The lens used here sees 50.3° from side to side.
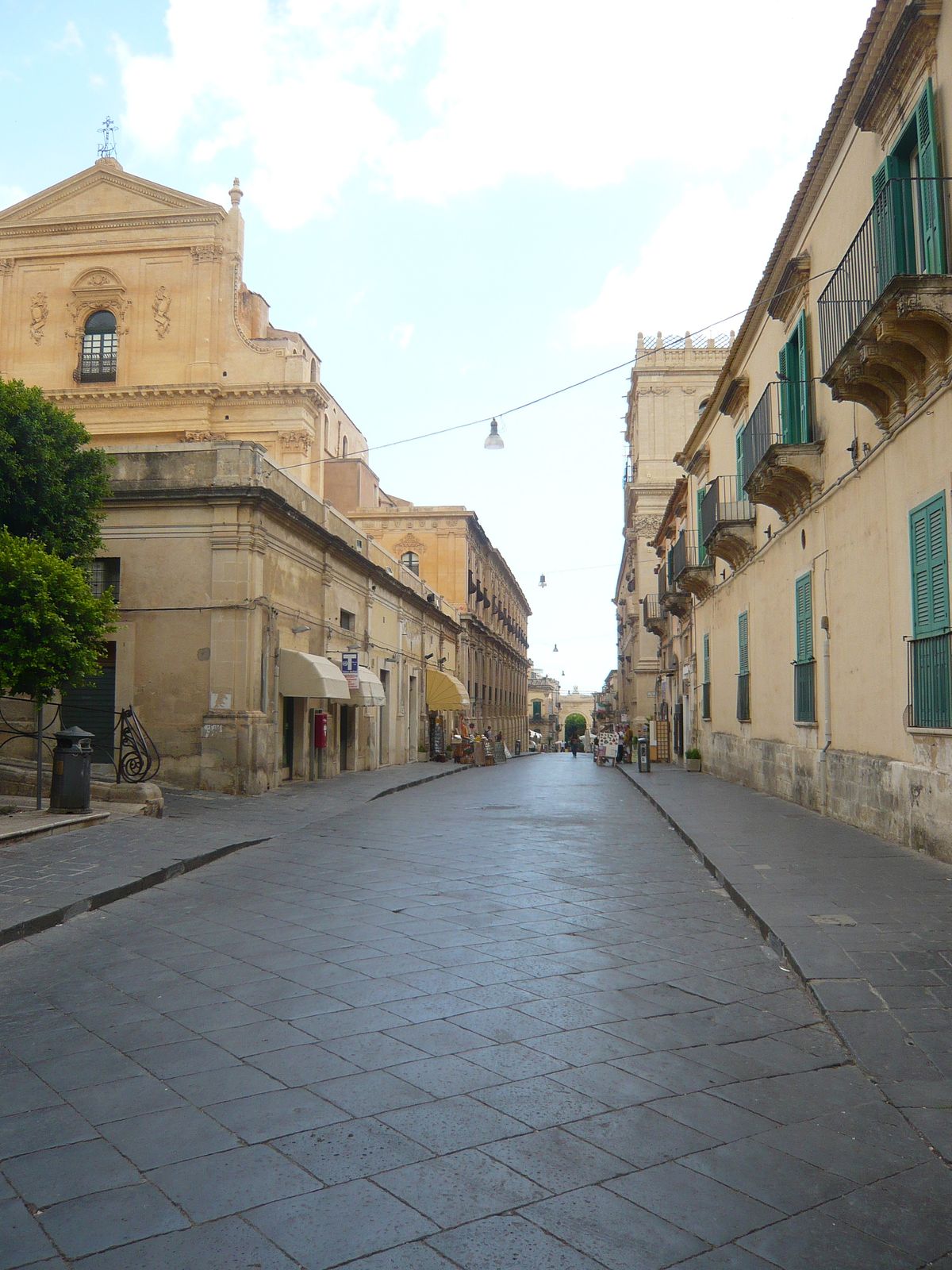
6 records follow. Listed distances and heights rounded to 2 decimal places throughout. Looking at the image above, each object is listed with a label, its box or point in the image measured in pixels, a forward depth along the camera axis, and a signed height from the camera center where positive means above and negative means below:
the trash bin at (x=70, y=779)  11.11 -0.86
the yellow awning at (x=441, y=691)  35.38 +0.28
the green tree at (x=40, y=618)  11.38 +0.94
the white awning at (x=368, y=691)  22.22 +0.19
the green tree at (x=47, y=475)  13.80 +3.14
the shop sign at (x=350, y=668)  21.86 +0.67
